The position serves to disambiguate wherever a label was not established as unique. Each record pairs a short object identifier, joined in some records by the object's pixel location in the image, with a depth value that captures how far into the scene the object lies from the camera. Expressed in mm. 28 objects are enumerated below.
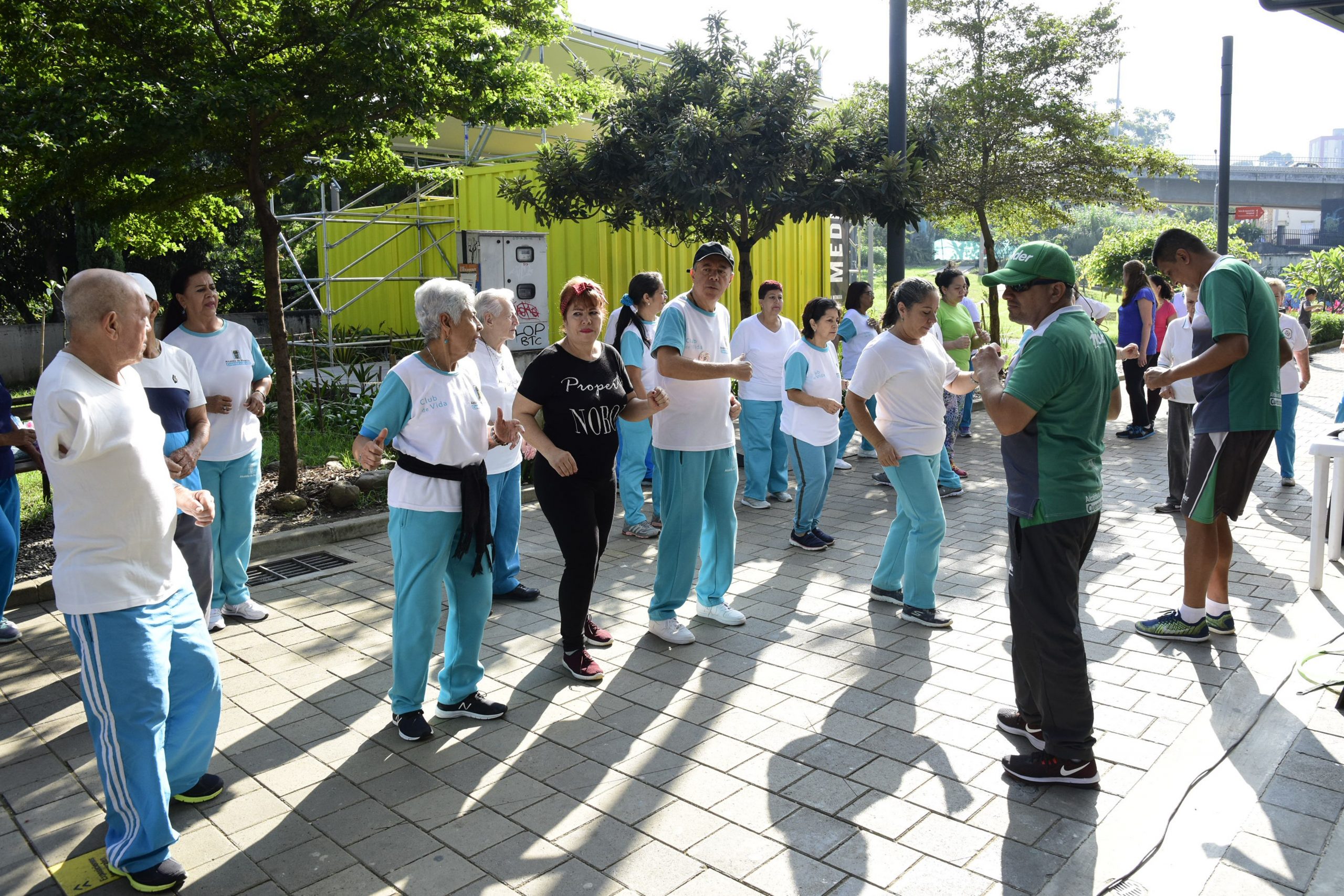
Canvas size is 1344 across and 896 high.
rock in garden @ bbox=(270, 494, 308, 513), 7969
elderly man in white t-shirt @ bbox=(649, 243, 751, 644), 5254
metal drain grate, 6715
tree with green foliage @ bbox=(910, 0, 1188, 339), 17000
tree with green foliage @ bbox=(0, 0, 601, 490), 6574
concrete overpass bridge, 51656
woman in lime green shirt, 9055
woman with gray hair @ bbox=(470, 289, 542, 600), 5559
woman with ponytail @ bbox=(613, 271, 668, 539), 6051
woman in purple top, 10445
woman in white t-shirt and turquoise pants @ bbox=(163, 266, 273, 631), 5496
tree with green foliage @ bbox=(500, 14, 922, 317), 9992
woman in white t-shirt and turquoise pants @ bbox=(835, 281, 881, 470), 9867
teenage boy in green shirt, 4898
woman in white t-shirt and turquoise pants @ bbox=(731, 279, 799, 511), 8289
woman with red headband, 4668
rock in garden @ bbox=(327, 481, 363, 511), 8086
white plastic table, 5887
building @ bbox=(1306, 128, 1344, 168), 188312
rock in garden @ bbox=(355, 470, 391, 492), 8578
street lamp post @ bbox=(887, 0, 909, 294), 9625
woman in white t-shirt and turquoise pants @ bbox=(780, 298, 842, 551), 6961
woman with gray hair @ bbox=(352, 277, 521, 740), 4098
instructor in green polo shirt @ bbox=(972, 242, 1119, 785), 3641
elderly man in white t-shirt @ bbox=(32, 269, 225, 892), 3037
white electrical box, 13742
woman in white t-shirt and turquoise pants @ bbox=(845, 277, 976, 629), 5449
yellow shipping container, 14734
